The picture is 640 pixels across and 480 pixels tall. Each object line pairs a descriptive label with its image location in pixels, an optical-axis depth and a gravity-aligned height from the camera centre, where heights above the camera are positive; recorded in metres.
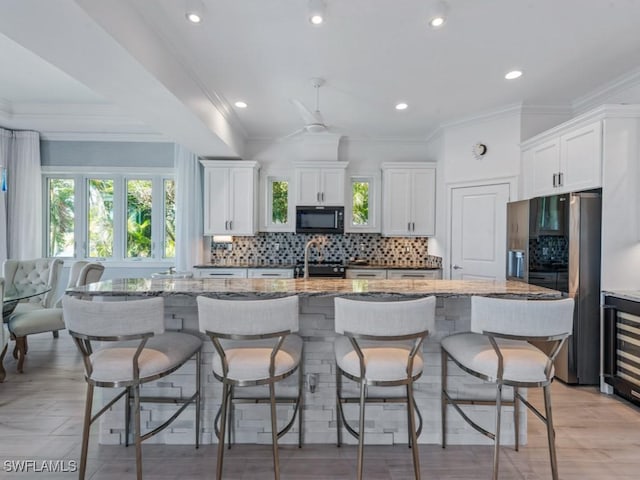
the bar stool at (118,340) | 1.61 -0.55
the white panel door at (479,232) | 3.84 +0.09
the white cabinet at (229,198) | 4.75 +0.57
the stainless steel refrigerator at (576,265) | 2.87 -0.22
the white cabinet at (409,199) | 4.78 +0.58
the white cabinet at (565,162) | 2.87 +0.76
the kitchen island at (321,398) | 2.13 -1.05
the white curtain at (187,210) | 4.73 +0.40
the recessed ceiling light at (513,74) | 3.00 +1.53
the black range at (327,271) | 4.55 -0.45
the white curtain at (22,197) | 4.70 +0.56
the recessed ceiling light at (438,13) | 2.07 +1.45
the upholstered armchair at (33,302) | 3.26 -0.78
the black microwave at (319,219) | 4.76 +0.28
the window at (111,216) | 5.05 +0.32
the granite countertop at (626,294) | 2.59 -0.44
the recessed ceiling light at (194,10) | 2.04 +1.43
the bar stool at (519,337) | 1.60 -0.48
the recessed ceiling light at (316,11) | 2.04 +1.43
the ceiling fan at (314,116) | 2.90 +1.23
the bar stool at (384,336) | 1.59 -0.48
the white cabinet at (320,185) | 4.79 +0.78
